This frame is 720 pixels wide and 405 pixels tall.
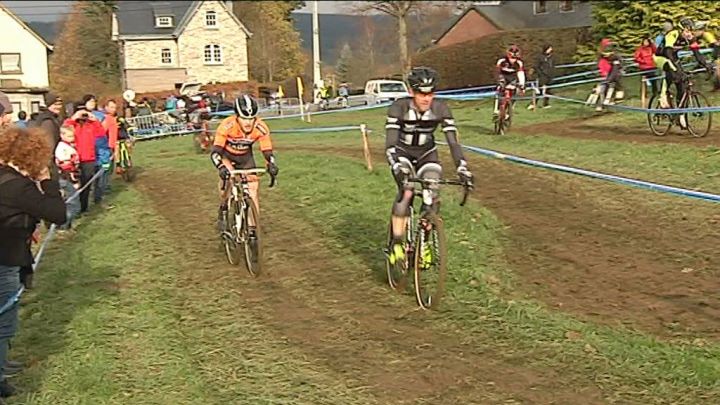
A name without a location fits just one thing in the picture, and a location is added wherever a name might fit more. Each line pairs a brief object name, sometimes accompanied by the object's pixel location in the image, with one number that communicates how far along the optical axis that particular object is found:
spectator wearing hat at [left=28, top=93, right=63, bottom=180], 14.00
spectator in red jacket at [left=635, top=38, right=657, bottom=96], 20.20
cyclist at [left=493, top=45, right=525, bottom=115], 20.12
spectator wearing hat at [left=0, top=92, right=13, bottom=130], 8.23
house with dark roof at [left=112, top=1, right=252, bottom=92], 78.38
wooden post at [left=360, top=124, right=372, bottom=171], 15.60
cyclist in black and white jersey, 8.21
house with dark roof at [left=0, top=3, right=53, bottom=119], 66.25
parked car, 42.38
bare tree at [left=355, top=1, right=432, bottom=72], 60.22
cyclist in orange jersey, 10.17
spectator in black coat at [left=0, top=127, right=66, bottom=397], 6.06
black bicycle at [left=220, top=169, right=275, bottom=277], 9.85
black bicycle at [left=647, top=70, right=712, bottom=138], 16.09
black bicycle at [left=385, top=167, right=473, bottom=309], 7.98
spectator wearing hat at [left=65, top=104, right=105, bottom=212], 13.59
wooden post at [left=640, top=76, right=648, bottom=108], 20.76
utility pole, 48.19
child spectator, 13.40
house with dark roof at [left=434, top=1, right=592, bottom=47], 60.22
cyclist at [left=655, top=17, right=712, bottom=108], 15.93
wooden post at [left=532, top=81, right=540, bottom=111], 25.82
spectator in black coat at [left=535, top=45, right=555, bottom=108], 26.95
